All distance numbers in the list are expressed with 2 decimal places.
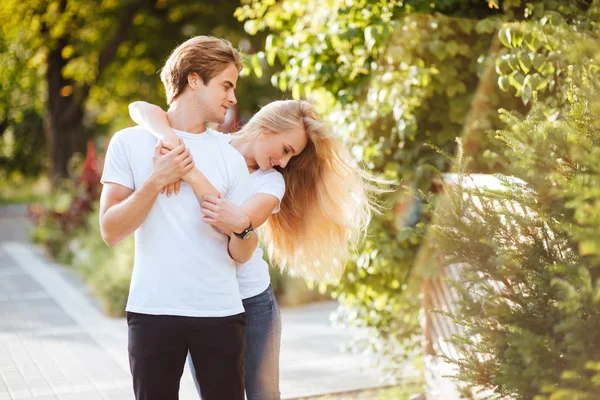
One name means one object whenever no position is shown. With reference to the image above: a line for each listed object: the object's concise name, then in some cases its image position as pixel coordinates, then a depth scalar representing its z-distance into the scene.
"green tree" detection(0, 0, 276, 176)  13.62
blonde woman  2.67
